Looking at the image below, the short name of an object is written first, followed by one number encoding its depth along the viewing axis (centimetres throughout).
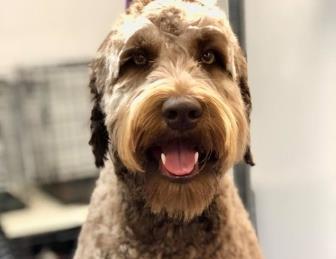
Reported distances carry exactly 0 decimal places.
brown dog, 116
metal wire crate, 213
